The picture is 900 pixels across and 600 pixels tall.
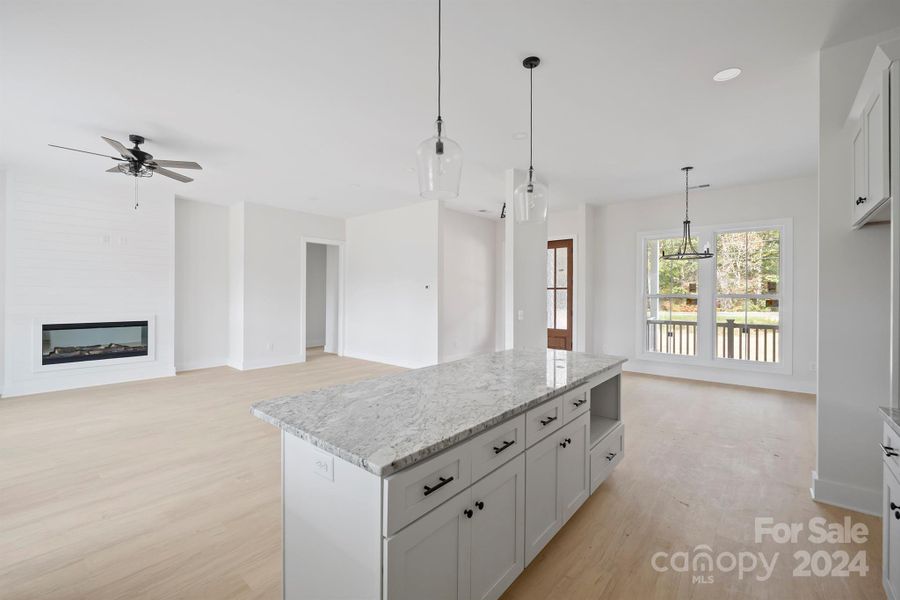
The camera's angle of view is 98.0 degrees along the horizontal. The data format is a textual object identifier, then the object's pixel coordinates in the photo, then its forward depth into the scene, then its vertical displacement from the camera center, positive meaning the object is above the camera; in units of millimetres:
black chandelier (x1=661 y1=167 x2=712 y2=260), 4699 +560
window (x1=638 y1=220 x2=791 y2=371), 5223 +10
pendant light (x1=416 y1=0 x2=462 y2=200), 1851 +649
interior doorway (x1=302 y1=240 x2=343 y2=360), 8297 +43
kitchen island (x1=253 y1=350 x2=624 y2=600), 1149 -638
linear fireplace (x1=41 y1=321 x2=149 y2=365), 5078 -615
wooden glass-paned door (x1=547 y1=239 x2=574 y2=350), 6973 +99
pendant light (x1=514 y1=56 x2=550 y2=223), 2451 +633
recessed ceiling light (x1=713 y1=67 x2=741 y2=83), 2602 +1528
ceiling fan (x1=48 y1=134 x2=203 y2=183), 3600 +1260
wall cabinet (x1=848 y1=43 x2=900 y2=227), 1665 +774
